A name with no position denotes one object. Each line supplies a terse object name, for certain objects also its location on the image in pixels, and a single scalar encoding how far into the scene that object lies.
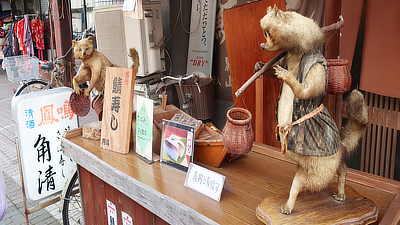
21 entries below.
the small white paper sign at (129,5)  2.96
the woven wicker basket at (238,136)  1.68
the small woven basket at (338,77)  1.42
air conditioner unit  4.66
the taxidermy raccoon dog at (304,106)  1.36
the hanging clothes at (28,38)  11.20
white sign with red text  2.94
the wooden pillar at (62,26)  6.50
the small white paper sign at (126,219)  2.49
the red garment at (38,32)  11.40
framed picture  2.15
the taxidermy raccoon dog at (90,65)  2.67
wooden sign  2.52
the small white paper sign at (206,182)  1.81
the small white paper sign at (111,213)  2.66
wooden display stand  1.43
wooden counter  1.72
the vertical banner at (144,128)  2.37
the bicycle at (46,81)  6.27
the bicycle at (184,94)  4.30
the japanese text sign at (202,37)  4.95
